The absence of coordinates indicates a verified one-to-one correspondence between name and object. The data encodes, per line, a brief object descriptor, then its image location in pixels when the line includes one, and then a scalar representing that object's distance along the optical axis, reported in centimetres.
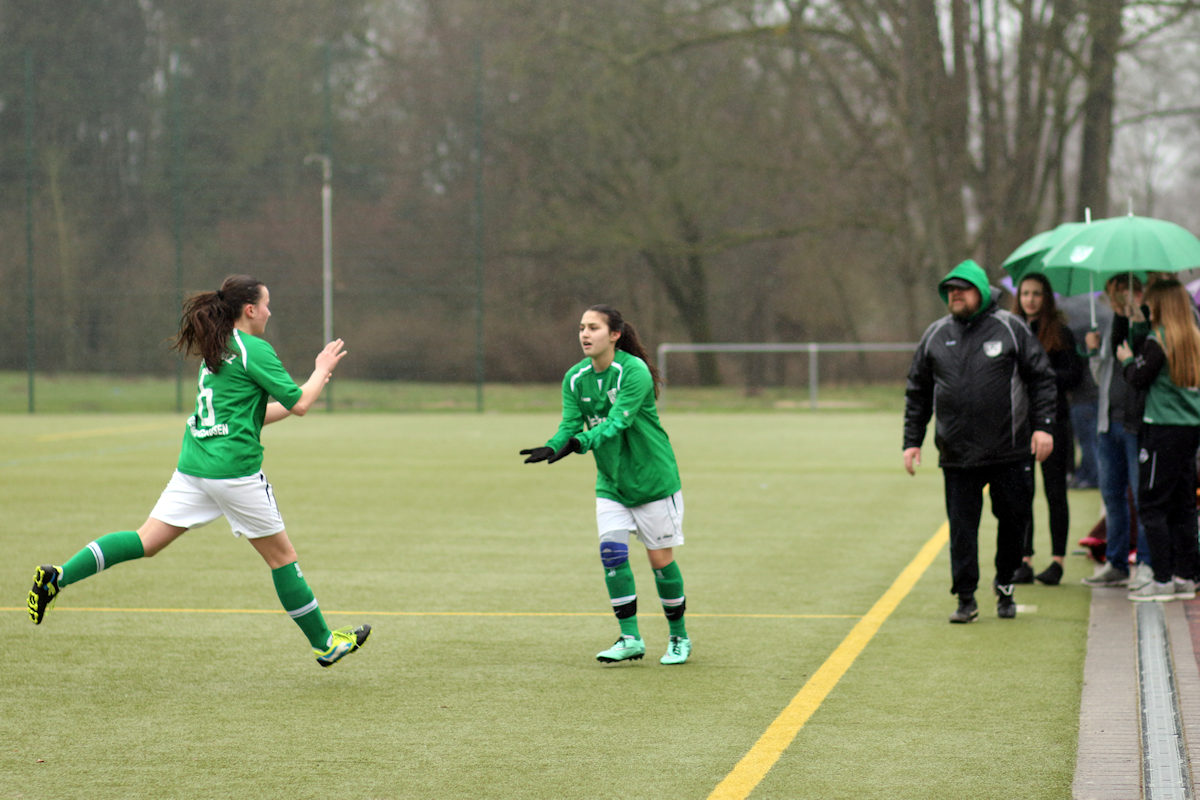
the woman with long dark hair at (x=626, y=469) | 1311
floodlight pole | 5906
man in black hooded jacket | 1495
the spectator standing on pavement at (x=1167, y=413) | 1539
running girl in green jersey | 1251
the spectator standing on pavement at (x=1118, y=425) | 1594
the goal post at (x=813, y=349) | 5927
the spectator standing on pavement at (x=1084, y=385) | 1879
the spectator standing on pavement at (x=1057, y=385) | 1730
